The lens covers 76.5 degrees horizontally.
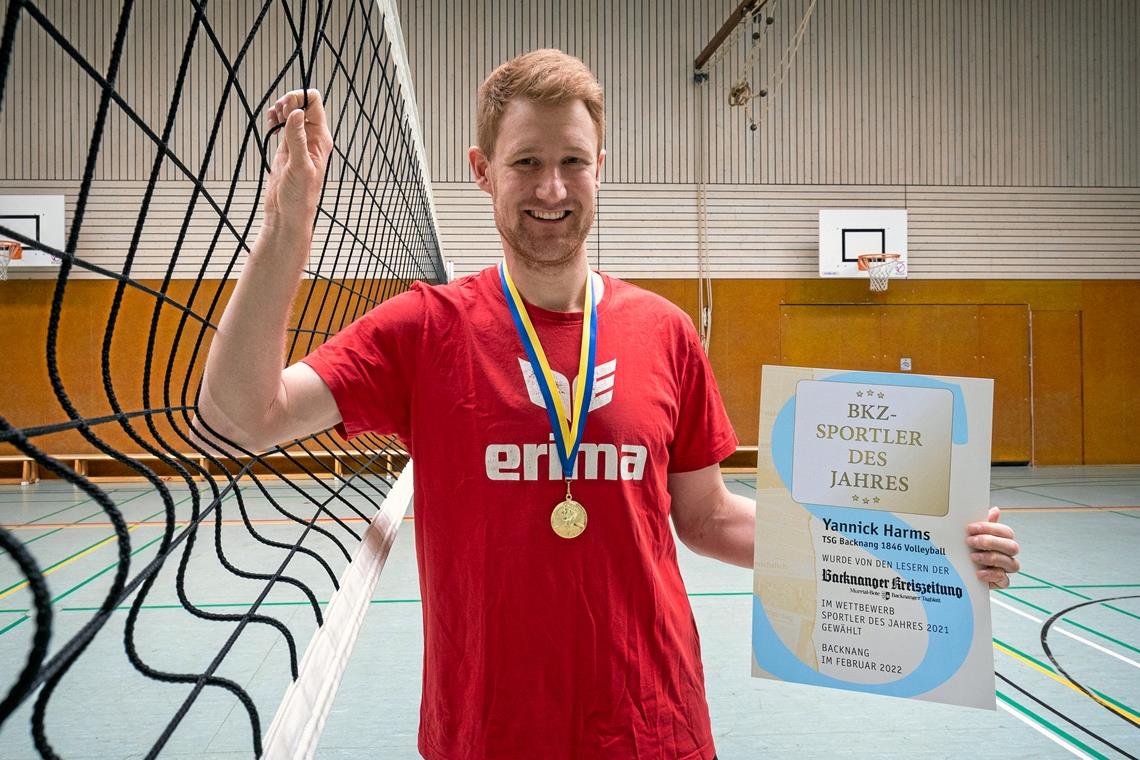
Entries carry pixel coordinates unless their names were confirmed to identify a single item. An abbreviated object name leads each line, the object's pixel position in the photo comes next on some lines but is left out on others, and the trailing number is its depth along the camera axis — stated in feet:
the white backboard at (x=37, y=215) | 29.30
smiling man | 3.93
